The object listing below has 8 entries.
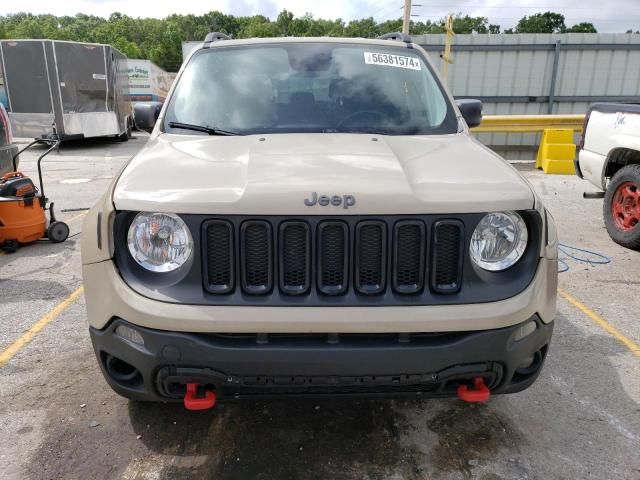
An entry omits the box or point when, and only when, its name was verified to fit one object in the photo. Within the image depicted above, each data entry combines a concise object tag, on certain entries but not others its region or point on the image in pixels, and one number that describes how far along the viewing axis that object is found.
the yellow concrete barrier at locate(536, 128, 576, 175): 11.95
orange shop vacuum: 5.70
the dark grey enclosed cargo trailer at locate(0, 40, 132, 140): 15.68
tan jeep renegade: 2.06
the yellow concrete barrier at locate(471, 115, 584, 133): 13.20
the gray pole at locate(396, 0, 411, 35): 21.11
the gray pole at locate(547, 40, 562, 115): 15.33
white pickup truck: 5.91
